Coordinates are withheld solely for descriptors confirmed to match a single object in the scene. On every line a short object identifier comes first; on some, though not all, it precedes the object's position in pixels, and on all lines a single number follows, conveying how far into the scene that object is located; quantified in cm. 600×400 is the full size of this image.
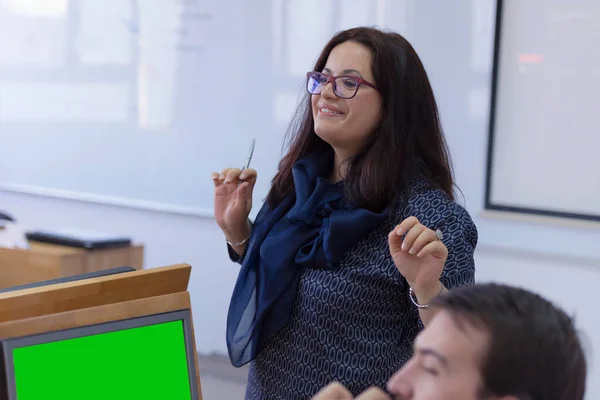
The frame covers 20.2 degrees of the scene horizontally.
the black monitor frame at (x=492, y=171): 433
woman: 313
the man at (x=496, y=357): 240
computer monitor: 266
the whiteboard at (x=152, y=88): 490
